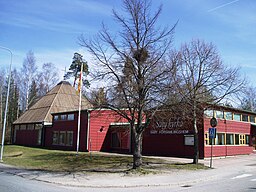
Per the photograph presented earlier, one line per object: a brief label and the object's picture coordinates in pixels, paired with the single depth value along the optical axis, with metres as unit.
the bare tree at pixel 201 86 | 19.86
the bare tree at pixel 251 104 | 62.72
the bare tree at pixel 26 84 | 53.34
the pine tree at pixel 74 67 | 55.84
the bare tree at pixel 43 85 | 57.74
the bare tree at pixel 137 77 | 16.44
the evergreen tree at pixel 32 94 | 57.09
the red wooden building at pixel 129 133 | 27.41
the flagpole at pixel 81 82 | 26.77
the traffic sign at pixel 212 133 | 19.67
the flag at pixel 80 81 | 26.83
